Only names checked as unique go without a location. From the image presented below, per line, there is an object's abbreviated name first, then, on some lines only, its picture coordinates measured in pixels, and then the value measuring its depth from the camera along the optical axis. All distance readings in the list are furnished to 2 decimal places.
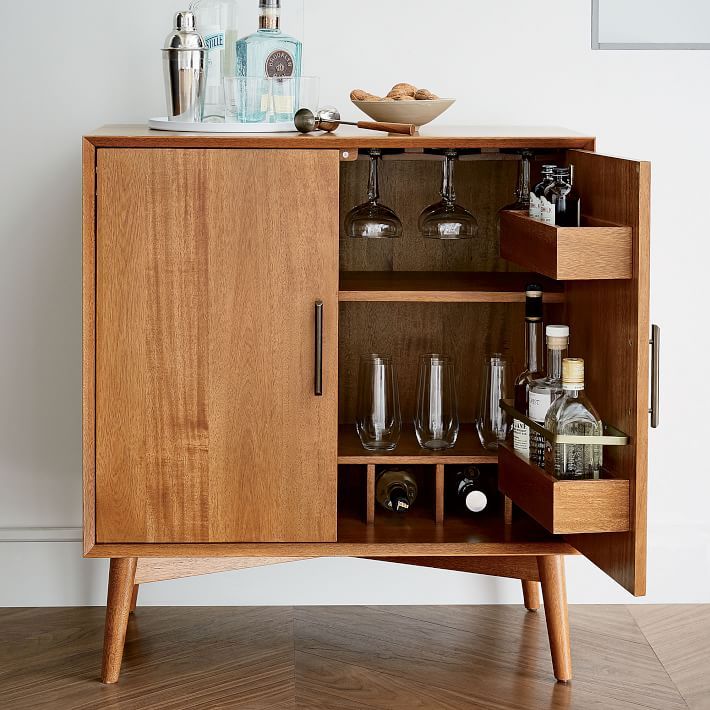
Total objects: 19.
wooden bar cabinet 2.09
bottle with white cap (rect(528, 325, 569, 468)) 2.03
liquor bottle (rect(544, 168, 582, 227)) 2.05
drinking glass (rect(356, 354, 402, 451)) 2.36
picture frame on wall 2.64
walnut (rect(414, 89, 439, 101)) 2.28
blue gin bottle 2.24
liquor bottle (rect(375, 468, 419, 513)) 2.37
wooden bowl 2.24
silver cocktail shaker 2.19
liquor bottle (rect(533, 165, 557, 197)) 2.06
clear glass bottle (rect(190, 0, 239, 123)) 2.29
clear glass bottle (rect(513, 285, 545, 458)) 2.12
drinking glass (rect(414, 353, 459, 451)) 2.37
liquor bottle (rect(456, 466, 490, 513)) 2.33
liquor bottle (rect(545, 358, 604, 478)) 1.96
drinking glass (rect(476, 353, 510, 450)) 2.35
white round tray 2.14
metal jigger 2.19
